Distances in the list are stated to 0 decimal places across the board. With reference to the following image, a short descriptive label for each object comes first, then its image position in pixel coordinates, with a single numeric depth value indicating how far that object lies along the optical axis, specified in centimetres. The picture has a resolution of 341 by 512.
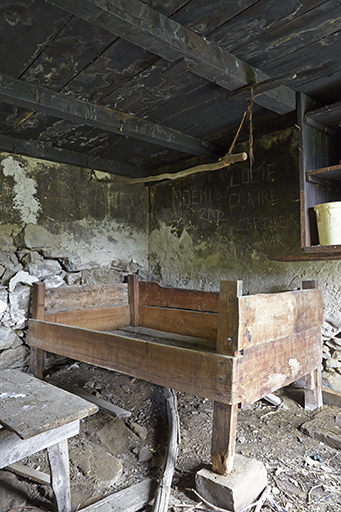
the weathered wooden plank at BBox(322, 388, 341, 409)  240
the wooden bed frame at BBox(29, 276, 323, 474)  159
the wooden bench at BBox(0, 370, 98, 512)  131
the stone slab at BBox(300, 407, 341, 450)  196
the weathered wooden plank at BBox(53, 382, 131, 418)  231
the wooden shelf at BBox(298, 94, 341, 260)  224
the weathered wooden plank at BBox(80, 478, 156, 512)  145
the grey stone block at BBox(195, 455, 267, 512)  143
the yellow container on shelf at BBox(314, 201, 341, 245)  215
